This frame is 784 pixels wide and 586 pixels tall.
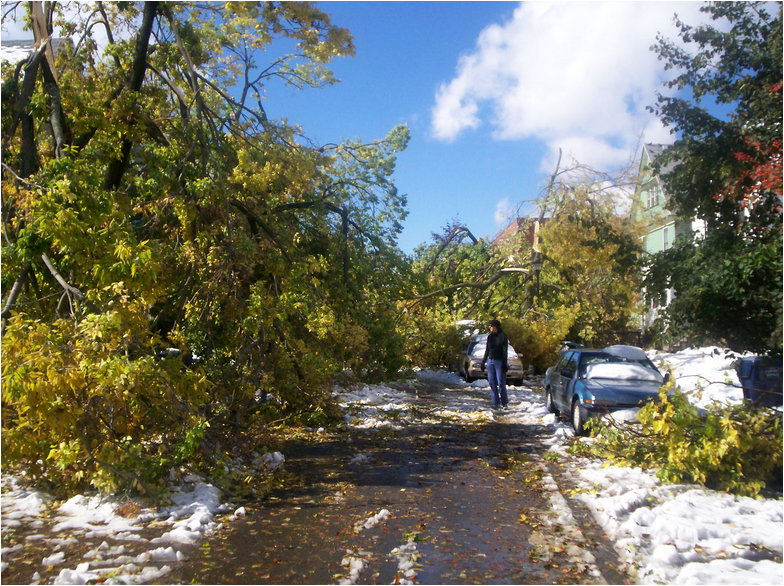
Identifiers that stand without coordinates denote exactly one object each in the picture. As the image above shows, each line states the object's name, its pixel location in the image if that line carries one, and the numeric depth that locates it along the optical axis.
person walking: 13.83
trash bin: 11.54
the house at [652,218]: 12.38
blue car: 10.28
